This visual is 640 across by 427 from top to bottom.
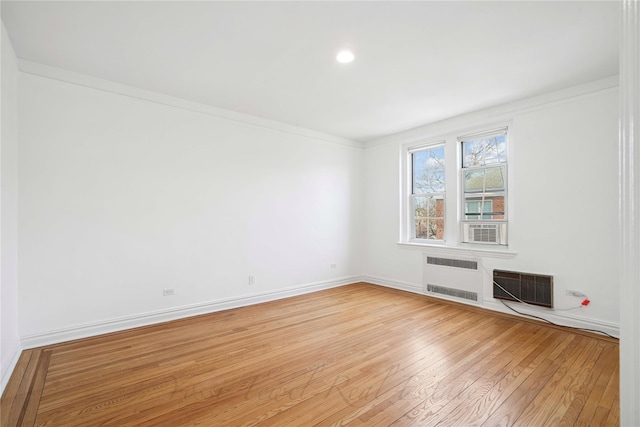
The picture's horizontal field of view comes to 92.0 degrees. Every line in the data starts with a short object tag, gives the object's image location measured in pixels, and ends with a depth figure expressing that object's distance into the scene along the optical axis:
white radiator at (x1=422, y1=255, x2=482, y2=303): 4.48
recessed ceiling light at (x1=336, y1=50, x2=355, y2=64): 2.90
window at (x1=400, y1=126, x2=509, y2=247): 4.42
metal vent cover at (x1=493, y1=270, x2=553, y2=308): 3.80
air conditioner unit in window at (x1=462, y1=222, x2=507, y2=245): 4.33
